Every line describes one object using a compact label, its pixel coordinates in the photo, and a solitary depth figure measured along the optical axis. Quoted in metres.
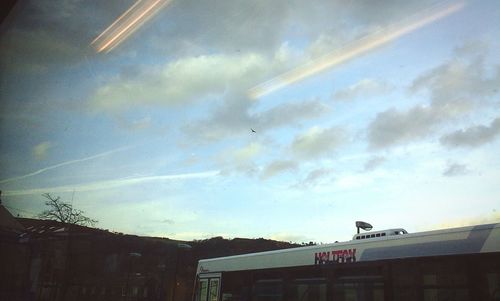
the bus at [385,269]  5.66
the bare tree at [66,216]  17.99
